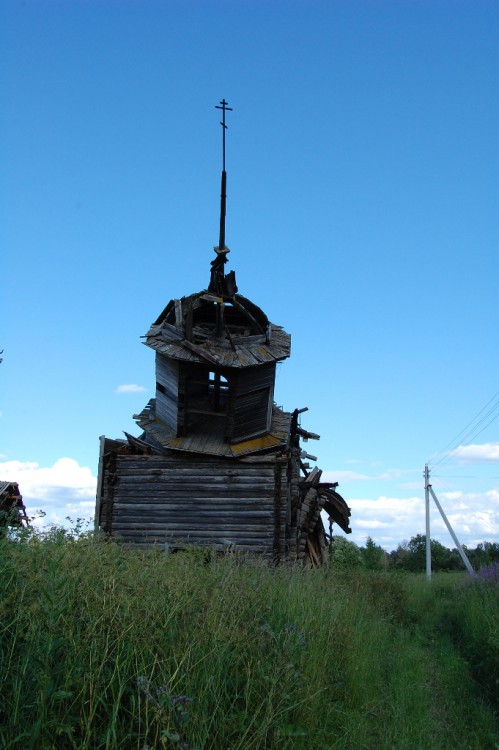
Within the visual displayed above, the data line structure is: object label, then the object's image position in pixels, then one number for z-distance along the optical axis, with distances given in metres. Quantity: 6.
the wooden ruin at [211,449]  19.77
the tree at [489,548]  37.61
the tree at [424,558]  64.51
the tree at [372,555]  37.69
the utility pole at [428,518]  34.38
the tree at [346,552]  42.82
